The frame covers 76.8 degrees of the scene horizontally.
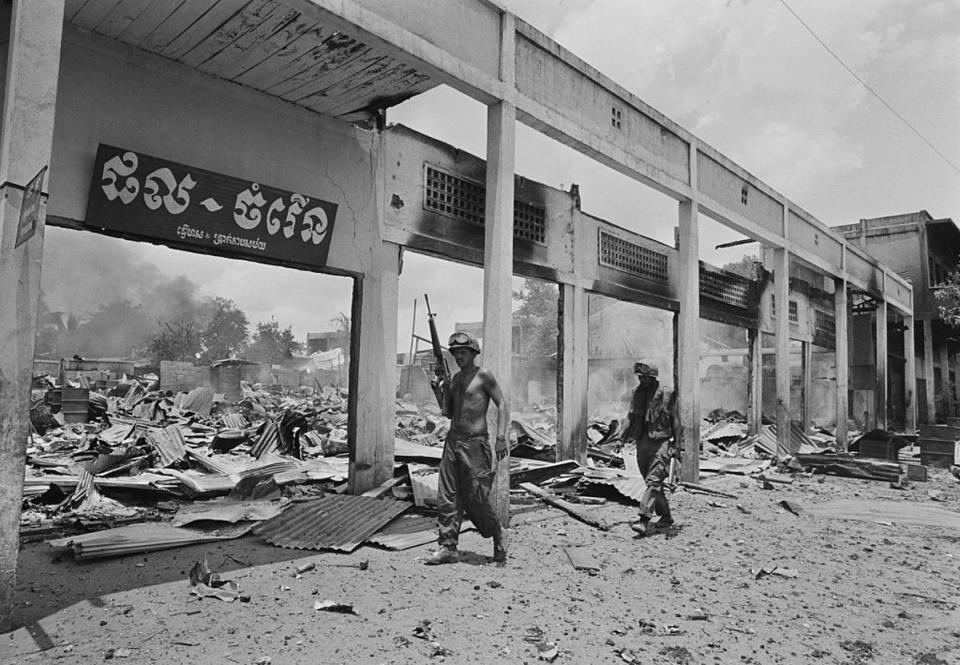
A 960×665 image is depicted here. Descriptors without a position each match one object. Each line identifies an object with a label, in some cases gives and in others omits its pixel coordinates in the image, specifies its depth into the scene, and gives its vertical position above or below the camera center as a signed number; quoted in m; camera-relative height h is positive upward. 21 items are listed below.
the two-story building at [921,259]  24.72 +5.72
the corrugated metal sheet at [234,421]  14.07 -1.07
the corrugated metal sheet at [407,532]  5.57 -1.47
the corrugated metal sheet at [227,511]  5.97 -1.40
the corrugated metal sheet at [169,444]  8.88 -1.07
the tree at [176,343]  43.84 +2.28
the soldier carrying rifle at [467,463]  5.18 -0.70
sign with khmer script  5.65 +1.72
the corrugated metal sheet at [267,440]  10.05 -1.08
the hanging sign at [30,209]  3.36 +0.89
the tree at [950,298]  21.45 +3.66
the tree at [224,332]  48.19 +3.64
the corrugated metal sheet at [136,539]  4.77 -1.42
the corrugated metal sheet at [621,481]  8.20 -1.34
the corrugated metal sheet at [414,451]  9.33 -1.11
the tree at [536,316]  43.22 +5.37
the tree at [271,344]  49.66 +2.83
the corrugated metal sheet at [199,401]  17.75 -0.80
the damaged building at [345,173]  5.22 +2.42
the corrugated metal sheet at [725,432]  16.06 -1.14
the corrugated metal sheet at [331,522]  5.45 -1.40
